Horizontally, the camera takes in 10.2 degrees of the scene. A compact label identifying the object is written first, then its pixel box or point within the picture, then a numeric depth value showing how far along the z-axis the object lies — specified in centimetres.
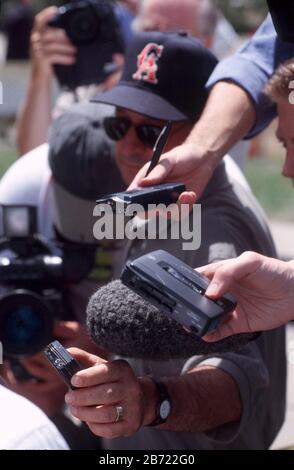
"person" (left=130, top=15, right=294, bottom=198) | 332
